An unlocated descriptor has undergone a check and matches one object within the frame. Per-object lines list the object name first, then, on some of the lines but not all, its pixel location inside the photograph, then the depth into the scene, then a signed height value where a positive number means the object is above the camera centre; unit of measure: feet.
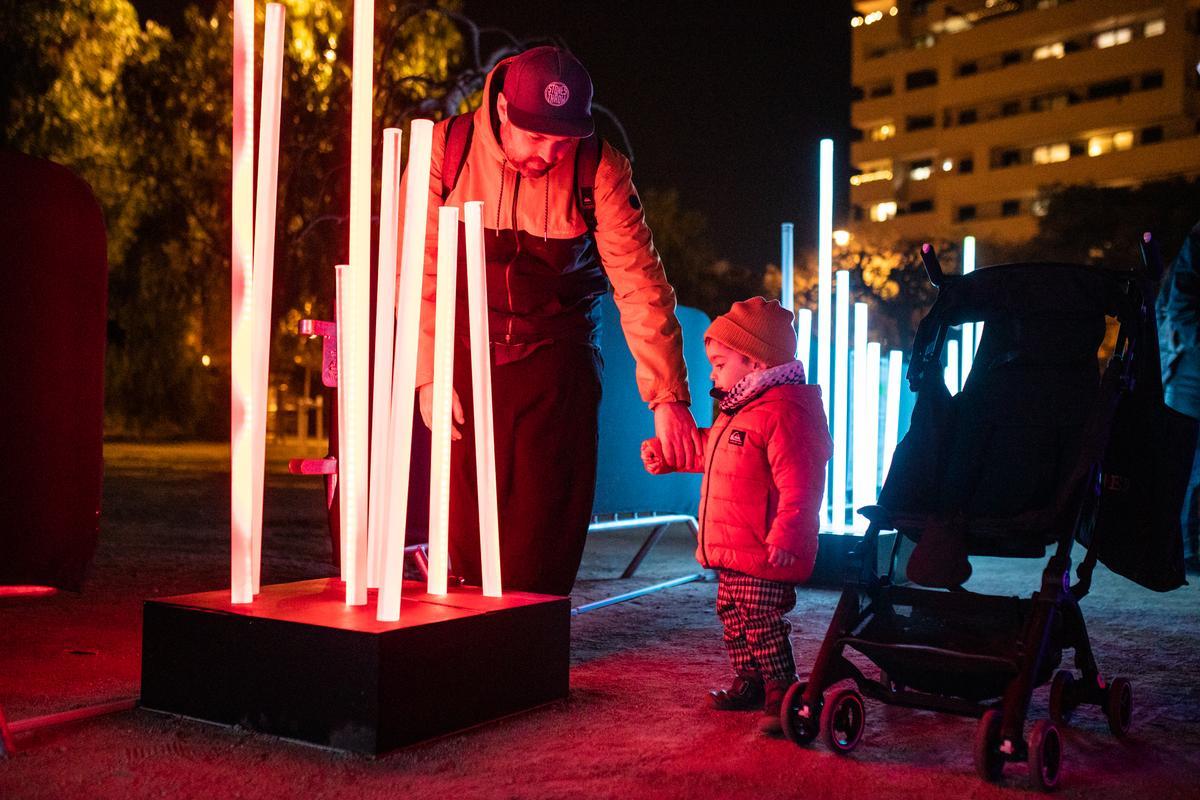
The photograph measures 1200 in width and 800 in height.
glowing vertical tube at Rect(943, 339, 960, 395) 29.71 +1.33
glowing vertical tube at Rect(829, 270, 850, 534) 21.86 +0.46
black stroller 10.73 -0.71
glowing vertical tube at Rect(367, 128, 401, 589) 10.32 +0.55
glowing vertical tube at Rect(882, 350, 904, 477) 23.81 +0.39
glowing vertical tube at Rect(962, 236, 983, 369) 25.59 +2.12
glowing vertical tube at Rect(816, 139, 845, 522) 21.35 +2.72
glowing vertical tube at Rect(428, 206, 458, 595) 10.78 +0.40
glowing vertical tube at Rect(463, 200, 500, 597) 11.40 +0.49
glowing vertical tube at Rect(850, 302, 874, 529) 22.67 -0.05
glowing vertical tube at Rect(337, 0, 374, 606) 10.37 +0.77
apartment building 216.33 +61.90
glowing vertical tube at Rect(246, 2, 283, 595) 10.24 +1.58
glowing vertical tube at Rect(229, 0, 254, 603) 10.36 +1.30
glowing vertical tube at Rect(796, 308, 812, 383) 23.48 +1.70
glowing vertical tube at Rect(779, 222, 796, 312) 22.62 +3.05
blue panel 20.98 -0.31
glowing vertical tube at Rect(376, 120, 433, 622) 10.10 +0.51
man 12.31 +0.91
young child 12.03 -0.70
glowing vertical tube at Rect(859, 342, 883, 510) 23.30 +0.06
